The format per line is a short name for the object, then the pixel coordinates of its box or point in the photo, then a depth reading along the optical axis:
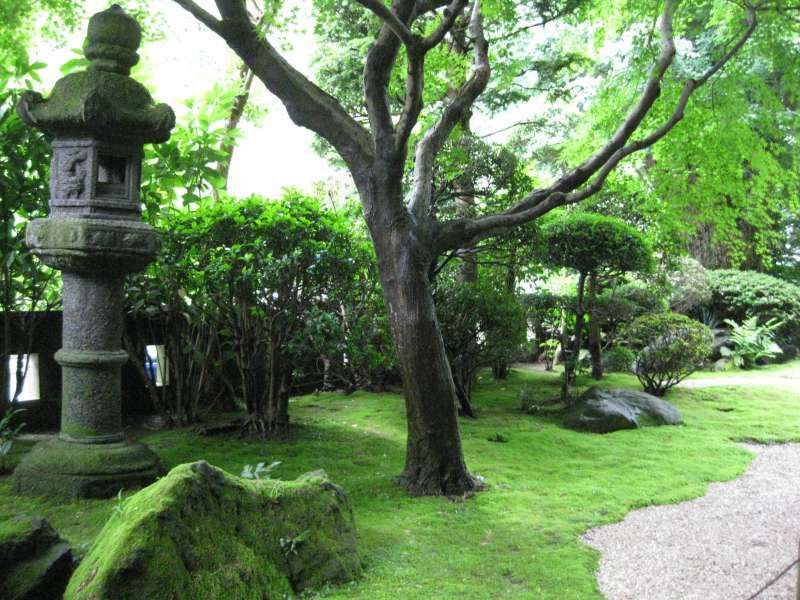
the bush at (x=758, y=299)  15.71
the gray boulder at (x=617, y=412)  8.13
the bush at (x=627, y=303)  10.78
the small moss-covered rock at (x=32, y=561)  2.89
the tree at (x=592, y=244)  9.21
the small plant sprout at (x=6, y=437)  5.44
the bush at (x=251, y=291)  6.35
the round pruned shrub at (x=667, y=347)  10.00
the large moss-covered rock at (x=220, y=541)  2.88
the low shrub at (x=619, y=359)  11.19
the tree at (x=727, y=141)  6.75
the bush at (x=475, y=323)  8.24
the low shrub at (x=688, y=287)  14.48
